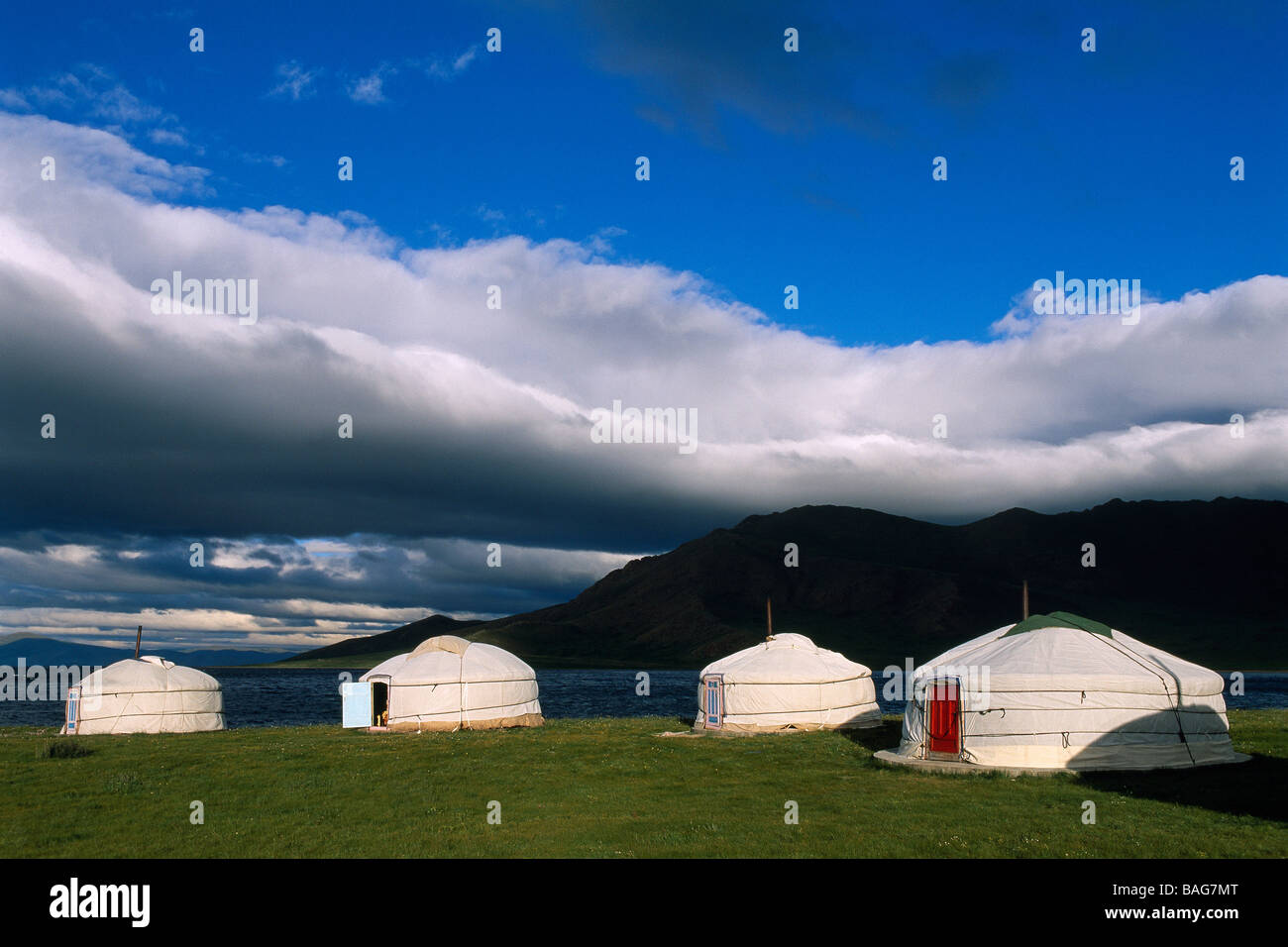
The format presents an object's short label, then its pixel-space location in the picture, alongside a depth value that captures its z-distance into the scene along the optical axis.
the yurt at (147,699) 29.84
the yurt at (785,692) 28.20
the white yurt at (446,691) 29.95
